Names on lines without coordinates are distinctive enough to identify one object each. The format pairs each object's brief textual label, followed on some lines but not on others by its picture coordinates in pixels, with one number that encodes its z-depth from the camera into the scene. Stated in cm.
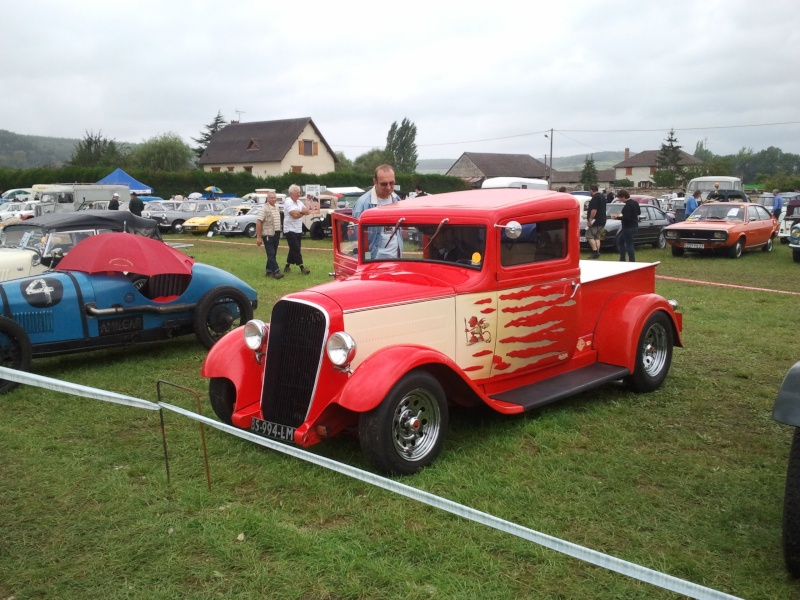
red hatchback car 1734
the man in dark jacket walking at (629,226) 1463
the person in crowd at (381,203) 541
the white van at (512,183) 2880
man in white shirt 1295
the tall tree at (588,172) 7438
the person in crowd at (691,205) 2280
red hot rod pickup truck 426
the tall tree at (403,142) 9669
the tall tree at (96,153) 5659
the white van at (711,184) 3606
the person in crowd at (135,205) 2167
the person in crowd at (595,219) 1686
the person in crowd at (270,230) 1311
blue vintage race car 627
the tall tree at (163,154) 6216
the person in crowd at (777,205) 2547
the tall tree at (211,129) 7525
